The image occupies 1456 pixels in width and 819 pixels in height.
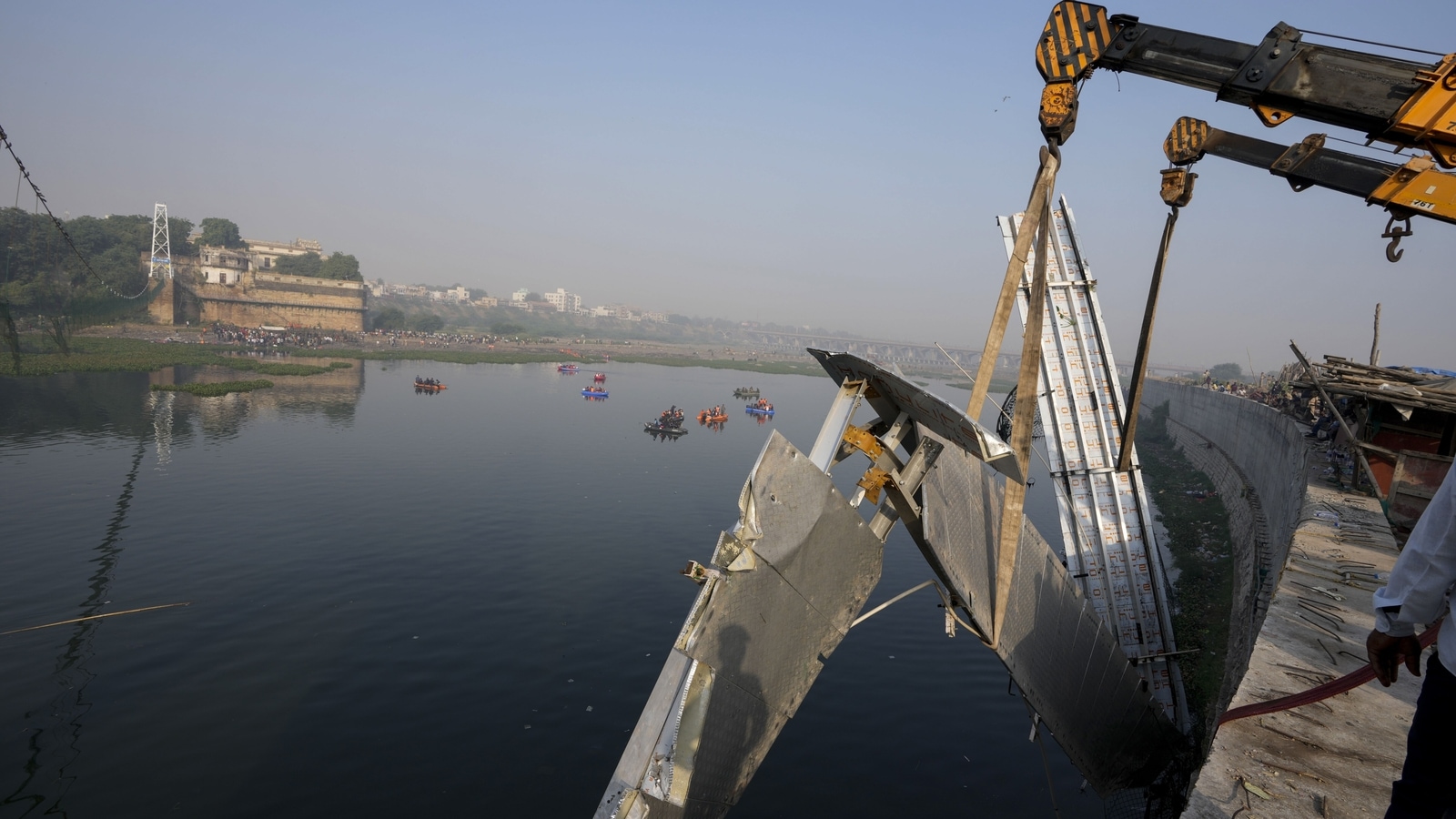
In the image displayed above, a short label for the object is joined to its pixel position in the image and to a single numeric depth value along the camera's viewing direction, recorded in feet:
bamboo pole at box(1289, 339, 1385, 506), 40.36
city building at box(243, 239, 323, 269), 398.83
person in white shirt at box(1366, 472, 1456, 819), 8.55
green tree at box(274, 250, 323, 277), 380.37
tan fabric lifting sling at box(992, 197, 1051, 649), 16.94
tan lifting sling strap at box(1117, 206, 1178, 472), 28.71
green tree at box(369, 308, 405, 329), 385.29
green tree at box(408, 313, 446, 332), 408.05
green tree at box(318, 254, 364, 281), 361.51
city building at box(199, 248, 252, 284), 305.32
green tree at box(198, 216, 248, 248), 372.38
